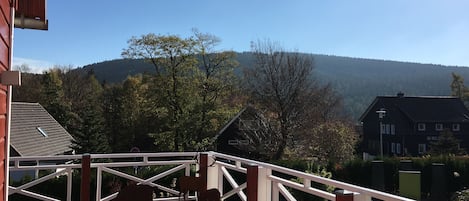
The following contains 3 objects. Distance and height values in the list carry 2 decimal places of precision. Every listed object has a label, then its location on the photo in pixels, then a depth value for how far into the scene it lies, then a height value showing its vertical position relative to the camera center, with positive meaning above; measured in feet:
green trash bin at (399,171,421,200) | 45.16 -7.38
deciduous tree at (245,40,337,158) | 72.79 +3.18
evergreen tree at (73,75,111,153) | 79.23 -5.07
